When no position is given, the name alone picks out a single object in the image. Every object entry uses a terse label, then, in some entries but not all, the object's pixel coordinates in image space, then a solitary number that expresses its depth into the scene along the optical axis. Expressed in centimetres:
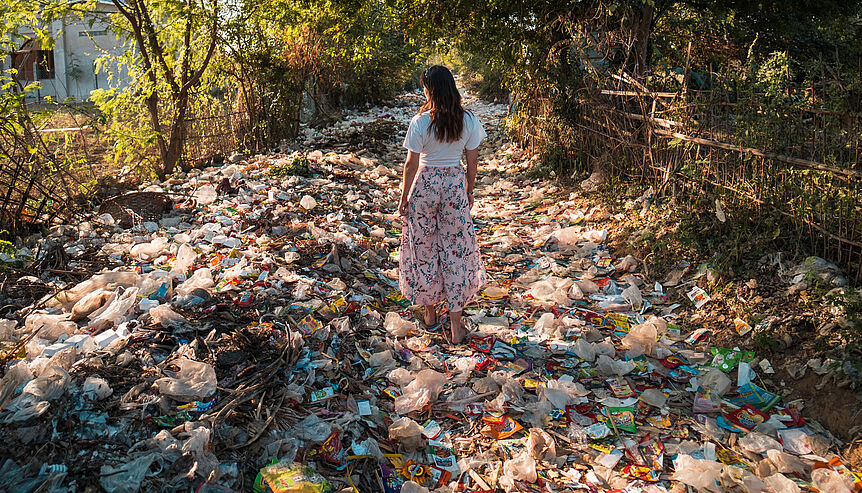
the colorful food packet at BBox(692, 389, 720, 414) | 292
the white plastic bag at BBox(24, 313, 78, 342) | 297
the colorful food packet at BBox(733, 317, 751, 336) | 349
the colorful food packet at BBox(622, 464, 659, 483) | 247
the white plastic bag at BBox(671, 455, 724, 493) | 235
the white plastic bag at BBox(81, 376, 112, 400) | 245
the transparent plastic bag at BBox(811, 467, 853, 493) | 229
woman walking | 322
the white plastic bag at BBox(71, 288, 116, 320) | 322
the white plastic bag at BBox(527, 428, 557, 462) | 261
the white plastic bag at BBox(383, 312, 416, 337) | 369
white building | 1502
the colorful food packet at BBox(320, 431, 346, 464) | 244
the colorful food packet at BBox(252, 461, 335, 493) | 213
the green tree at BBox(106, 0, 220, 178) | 714
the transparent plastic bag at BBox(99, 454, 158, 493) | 199
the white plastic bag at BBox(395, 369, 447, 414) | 288
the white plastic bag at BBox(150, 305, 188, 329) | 310
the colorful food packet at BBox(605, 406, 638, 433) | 282
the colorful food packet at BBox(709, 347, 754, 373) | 329
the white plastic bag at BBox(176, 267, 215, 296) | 369
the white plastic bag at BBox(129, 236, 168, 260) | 436
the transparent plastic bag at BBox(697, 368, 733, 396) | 309
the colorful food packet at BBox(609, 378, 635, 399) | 311
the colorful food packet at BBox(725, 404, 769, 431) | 280
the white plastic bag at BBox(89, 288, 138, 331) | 311
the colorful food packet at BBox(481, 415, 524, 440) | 277
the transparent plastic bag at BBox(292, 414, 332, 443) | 252
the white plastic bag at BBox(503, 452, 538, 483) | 246
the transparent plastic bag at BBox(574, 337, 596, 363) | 346
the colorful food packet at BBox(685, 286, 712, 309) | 395
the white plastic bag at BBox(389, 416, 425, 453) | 265
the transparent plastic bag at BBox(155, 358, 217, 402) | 254
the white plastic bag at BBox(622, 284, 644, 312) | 420
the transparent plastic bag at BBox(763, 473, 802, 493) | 228
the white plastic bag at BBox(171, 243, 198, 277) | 408
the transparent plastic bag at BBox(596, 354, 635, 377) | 331
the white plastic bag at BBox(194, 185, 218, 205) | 595
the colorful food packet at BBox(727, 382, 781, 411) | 293
